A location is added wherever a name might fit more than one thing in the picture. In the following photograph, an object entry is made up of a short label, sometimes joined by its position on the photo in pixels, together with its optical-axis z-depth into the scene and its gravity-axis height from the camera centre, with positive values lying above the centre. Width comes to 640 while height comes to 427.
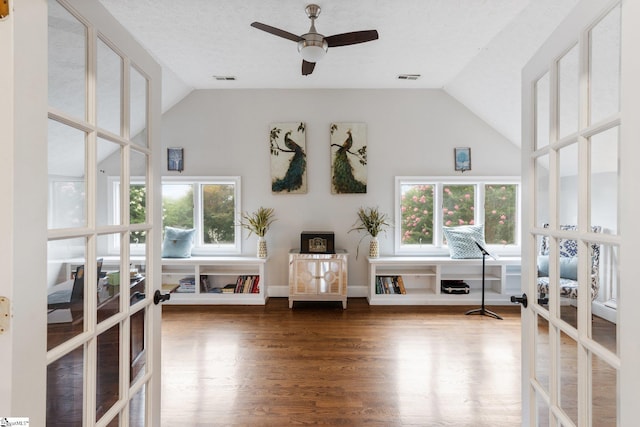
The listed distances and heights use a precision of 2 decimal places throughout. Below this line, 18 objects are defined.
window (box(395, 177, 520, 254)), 4.33 +0.07
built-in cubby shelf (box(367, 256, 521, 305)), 4.00 -0.82
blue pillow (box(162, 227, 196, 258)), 4.18 -0.39
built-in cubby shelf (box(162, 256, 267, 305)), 4.03 -0.88
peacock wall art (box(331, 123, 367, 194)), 4.29 +0.76
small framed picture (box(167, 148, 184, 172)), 4.34 +0.75
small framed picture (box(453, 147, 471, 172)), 4.32 +0.77
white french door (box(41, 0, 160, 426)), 0.81 -0.03
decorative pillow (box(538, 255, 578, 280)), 1.00 -0.18
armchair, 0.91 -0.17
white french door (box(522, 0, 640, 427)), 0.73 -0.01
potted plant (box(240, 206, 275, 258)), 4.11 -0.12
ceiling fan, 2.33 +1.32
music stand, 3.67 -1.13
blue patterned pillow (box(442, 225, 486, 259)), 4.09 -0.33
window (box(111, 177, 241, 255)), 4.38 +0.04
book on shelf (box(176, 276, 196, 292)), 4.10 -0.92
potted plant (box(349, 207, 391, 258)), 4.10 -0.13
